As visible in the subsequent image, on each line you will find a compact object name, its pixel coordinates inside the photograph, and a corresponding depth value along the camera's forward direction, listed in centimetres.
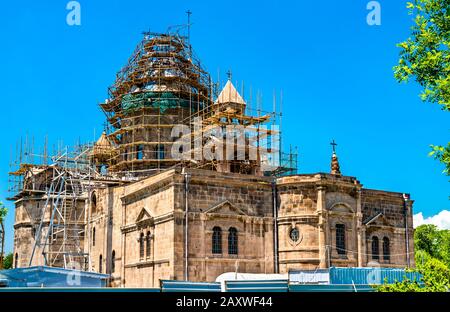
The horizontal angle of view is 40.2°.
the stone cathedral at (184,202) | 3456
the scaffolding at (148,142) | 4134
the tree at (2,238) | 5171
